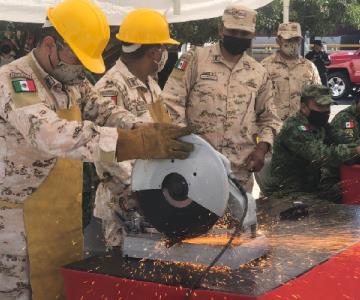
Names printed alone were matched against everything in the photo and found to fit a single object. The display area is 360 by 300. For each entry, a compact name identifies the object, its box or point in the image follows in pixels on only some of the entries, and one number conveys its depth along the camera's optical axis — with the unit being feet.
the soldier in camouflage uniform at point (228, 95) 13.04
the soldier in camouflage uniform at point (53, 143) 6.99
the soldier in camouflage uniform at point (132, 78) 10.04
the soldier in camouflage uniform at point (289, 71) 19.44
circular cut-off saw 6.95
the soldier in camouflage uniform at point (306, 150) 15.25
